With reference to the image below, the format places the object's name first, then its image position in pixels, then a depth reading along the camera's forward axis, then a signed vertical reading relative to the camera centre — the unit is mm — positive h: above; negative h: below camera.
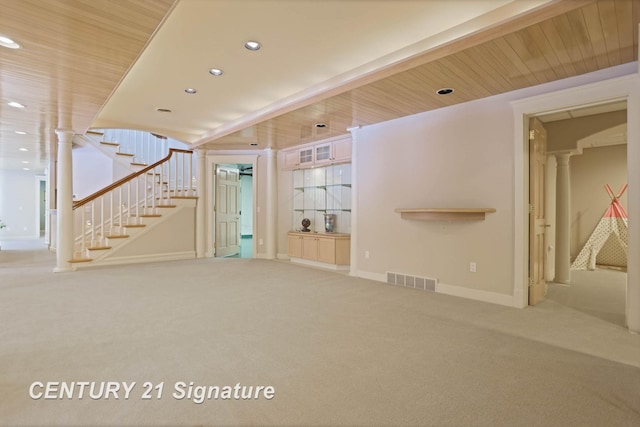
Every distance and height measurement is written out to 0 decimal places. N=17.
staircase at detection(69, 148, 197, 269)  6145 -382
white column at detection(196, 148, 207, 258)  7297 +142
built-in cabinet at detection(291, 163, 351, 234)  6352 +341
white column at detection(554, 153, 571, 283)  4977 -81
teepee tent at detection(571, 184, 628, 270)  6062 -498
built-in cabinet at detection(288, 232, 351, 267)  5902 -645
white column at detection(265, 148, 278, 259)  7195 +146
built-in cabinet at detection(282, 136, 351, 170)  5914 +1145
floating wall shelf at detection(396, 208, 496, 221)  3869 +4
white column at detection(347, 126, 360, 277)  5410 +116
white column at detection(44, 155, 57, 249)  8782 +457
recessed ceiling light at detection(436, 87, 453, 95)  3642 +1370
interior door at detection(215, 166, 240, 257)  7660 +38
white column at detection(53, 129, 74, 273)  5590 +100
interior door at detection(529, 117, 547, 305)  3783 +20
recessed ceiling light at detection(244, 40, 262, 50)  3286 +1691
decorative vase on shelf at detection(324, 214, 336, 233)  6422 -177
